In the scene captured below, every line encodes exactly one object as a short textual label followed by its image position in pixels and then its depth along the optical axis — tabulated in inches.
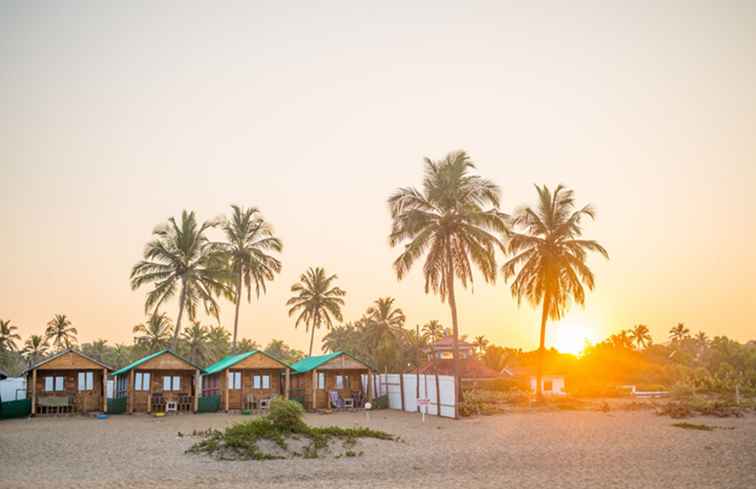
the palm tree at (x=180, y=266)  1956.2
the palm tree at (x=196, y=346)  2455.7
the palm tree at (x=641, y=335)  4471.0
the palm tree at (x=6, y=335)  3191.4
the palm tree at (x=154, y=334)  2529.5
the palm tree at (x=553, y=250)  1740.9
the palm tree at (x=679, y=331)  4676.7
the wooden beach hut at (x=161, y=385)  1590.8
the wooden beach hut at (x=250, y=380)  1652.3
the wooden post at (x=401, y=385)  1649.9
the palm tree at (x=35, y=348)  3122.5
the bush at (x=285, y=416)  944.3
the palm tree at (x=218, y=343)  2891.2
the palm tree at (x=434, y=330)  4052.7
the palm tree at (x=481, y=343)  4484.3
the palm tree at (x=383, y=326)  2591.0
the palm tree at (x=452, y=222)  1493.6
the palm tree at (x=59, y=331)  3240.7
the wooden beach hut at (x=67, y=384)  1512.1
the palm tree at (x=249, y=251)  2166.6
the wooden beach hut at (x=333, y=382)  1710.1
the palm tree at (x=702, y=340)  4253.9
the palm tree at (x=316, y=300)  2551.7
